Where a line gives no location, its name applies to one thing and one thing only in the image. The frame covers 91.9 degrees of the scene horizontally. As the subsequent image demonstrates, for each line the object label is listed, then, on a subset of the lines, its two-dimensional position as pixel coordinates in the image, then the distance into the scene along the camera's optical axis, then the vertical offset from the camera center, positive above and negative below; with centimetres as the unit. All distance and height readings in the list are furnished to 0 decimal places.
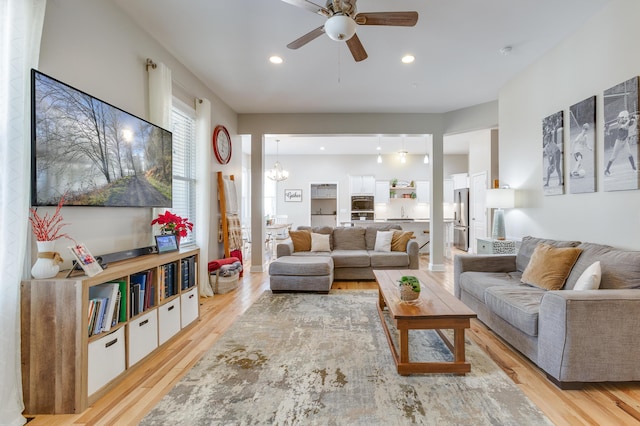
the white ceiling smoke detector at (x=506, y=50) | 348 +185
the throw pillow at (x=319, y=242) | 536 -51
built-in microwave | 991 +31
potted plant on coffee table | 243 -60
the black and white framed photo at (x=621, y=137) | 249 +63
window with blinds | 395 +66
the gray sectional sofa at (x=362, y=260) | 499 -76
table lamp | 410 +12
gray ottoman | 430 -88
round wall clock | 482 +112
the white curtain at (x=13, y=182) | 170 +18
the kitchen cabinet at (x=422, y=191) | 973 +67
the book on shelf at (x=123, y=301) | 220 -62
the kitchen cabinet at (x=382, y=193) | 977 +62
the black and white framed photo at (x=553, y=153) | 338 +66
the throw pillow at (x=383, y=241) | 527 -49
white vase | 185 -31
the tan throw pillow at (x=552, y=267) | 271 -50
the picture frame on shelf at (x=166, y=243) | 290 -29
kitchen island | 737 -45
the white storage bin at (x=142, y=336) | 229 -96
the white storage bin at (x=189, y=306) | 303 -95
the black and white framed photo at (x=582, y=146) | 294 +65
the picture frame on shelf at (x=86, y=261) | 192 -30
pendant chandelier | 852 +110
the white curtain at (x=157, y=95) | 315 +122
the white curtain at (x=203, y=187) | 418 +36
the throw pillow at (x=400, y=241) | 525 -48
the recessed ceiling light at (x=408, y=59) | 368 +186
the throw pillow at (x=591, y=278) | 231 -51
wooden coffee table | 219 -79
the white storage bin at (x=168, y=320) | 266 -96
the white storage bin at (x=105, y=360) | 193 -97
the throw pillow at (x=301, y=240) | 544 -48
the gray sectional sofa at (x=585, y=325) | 199 -77
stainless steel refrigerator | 849 -20
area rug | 179 -118
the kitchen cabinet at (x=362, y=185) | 984 +89
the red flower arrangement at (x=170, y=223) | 307 -10
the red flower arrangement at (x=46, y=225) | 187 -7
